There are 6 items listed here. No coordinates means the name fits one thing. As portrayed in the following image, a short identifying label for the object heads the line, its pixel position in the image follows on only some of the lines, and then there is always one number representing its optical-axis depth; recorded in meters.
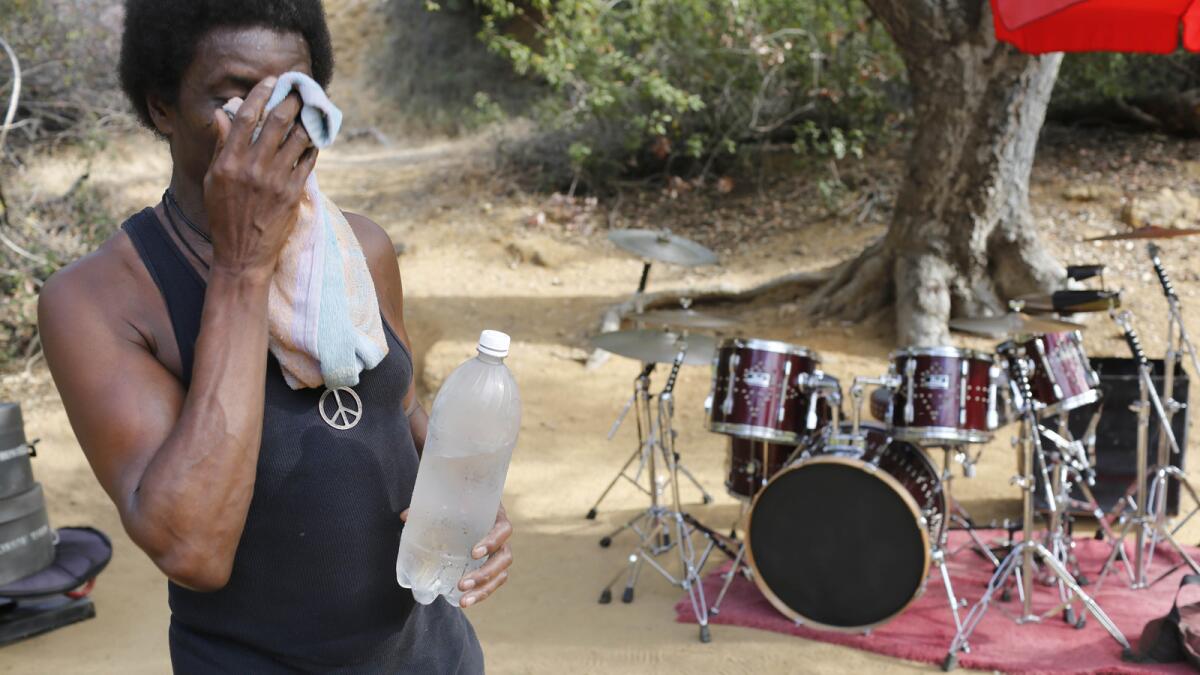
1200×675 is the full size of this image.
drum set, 4.46
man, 1.29
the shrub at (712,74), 11.06
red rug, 4.20
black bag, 4.05
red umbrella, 4.45
